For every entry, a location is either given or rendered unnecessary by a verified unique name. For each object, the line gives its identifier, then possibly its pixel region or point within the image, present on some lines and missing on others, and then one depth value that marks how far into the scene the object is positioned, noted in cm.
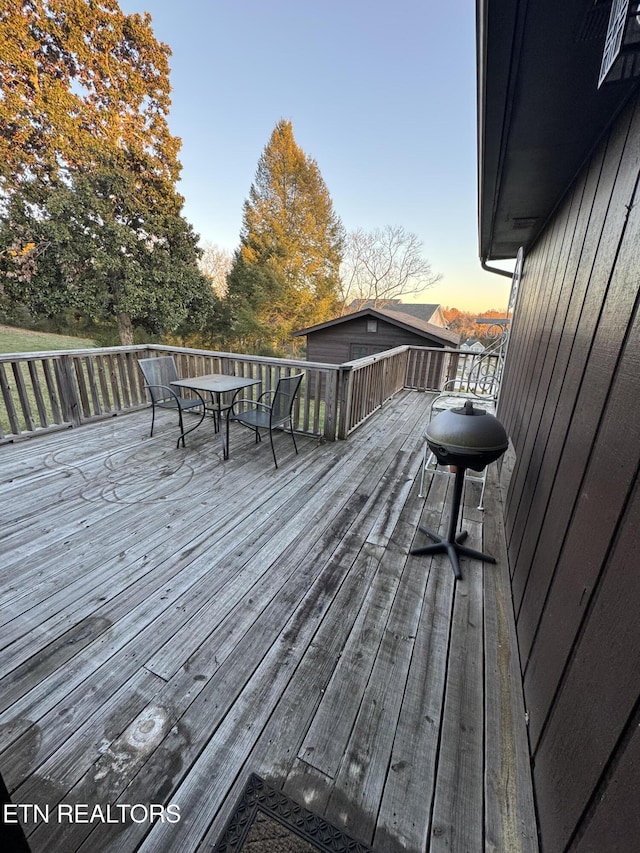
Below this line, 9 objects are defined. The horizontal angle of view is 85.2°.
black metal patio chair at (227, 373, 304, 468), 329
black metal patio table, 363
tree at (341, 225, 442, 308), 1830
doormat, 98
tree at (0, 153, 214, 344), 938
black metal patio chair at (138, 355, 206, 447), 373
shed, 956
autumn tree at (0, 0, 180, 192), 863
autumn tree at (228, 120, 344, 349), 1526
